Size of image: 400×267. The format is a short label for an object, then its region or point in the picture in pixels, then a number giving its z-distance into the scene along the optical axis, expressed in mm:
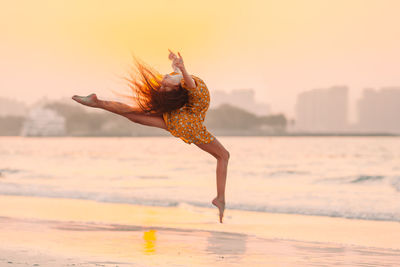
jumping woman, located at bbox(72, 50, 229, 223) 9971
